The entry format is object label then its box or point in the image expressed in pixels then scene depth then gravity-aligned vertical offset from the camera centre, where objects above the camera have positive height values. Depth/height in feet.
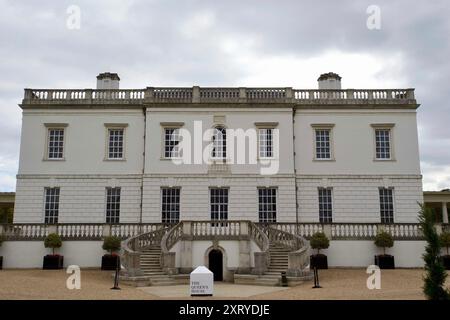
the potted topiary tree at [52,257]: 80.12 -5.01
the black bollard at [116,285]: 59.31 -7.32
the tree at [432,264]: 38.58 -2.96
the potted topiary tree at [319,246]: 80.74 -3.08
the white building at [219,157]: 94.07 +14.38
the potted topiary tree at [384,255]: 80.89 -4.58
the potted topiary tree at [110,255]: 80.12 -4.66
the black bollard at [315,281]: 59.88 -6.83
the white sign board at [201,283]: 53.11 -6.19
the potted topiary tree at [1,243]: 80.94 -2.73
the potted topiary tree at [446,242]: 78.84 -2.39
